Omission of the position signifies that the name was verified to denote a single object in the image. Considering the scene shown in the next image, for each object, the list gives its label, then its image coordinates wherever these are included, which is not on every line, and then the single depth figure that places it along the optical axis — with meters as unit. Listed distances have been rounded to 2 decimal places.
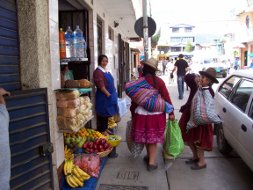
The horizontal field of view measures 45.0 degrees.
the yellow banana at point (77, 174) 3.92
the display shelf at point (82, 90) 4.46
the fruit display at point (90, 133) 5.22
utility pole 7.00
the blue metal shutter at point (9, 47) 2.99
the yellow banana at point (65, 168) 3.93
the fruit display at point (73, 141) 4.73
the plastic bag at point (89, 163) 4.13
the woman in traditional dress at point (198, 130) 4.54
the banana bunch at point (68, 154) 4.35
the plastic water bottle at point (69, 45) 4.55
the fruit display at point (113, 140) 5.30
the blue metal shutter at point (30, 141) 2.76
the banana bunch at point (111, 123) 6.43
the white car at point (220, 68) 28.34
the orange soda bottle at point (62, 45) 4.43
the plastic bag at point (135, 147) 4.81
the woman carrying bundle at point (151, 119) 4.50
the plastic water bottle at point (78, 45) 4.67
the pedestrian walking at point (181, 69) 12.16
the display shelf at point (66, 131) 3.80
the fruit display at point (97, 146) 4.74
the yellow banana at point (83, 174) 3.96
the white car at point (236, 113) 3.94
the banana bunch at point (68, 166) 3.93
